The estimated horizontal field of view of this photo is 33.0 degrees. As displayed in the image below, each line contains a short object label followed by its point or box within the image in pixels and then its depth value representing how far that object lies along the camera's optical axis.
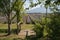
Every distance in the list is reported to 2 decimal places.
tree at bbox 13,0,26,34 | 11.16
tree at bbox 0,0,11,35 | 11.13
